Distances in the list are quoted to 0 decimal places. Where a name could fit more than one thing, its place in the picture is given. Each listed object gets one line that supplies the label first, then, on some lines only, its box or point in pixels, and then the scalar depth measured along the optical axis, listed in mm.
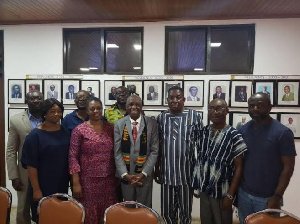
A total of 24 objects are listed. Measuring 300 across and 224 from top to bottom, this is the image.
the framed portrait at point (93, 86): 3656
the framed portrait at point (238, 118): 3428
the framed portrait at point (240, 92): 3422
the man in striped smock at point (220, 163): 2131
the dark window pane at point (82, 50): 3756
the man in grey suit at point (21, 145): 2580
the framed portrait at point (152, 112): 3601
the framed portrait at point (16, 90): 3793
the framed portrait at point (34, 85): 3764
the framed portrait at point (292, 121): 3350
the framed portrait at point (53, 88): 3732
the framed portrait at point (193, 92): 3494
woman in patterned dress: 2217
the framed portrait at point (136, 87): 3591
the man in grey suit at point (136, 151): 2309
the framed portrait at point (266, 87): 3383
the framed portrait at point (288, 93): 3342
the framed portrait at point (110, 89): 3635
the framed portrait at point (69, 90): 3703
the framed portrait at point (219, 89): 3455
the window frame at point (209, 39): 3426
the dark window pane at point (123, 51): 3650
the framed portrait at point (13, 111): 3824
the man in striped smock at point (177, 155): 2414
